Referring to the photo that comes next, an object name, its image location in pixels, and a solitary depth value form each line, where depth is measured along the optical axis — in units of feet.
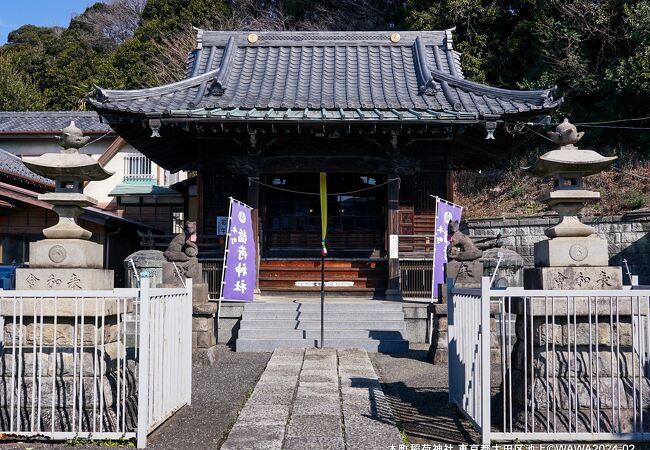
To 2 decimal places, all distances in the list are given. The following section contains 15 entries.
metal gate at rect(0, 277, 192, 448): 17.29
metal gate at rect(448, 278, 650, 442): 17.01
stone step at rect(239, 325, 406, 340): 37.58
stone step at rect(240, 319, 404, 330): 38.81
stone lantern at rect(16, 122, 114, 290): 19.04
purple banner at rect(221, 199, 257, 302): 39.73
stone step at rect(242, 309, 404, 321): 39.99
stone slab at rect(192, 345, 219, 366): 31.45
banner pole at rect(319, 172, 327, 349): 44.57
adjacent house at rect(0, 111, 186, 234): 82.64
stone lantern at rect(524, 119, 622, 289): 18.57
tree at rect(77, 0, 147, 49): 133.49
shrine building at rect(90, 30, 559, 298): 43.06
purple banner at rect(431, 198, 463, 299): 41.63
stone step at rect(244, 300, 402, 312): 40.92
